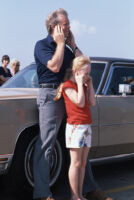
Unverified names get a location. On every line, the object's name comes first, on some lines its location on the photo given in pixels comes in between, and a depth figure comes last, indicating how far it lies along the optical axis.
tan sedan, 4.26
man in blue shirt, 4.06
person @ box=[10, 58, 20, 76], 7.93
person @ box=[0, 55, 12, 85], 8.45
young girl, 3.96
